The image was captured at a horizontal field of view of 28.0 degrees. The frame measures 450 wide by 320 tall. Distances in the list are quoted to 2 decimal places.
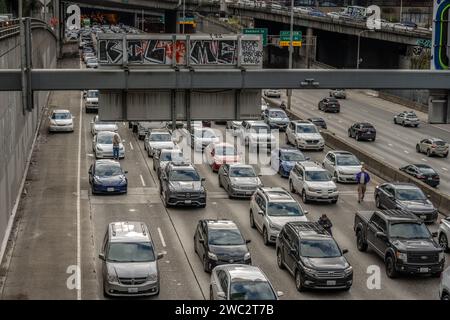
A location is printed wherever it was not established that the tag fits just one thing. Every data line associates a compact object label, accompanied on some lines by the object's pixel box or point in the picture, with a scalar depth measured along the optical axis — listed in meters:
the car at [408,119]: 68.00
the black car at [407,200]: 34.44
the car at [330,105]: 75.06
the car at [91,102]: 66.56
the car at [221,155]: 44.97
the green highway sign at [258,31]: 93.94
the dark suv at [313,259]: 24.77
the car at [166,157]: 42.72
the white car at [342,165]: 42.84
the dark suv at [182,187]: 36.22
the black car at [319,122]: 62.73
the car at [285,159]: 44.19
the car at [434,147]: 53.88
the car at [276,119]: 61.41
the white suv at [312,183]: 37.66
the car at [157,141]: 48.41
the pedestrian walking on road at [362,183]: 38.25
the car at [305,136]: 53.03
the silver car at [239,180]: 38.61
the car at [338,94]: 86.44
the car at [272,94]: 82.88
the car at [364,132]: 58.81
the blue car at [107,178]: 38.66
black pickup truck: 26.38
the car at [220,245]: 26.20
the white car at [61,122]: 56.91
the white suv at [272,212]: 30.30
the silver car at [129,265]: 23.66
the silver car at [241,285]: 20.97
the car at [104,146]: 47.60
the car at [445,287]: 22.59
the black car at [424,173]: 42.62
